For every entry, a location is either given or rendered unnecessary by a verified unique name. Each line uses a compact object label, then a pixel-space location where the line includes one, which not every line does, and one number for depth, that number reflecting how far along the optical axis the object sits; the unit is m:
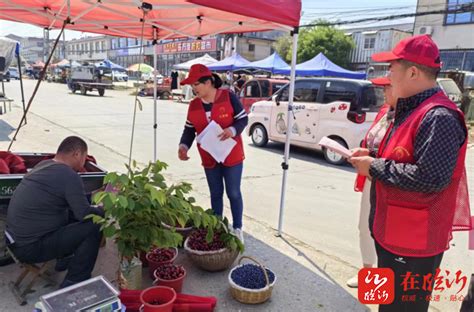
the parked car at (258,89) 13.79
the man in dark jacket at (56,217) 2.46
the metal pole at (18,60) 8.61
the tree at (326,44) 27.85
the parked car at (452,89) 12.37
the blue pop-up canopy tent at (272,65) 17.45
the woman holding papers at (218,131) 3.29
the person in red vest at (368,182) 2.61
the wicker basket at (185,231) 3.35
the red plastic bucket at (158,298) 2.25
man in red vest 1.58
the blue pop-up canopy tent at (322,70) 15.55
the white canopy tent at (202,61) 19.01
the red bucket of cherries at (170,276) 2.67
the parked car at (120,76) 47.99
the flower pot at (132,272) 2.61
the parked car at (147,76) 33.59
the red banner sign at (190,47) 31.42
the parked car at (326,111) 7.14
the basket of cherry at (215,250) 2.98
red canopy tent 3.09
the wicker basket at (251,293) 2.63
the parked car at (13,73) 40.68
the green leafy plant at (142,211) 2.30
